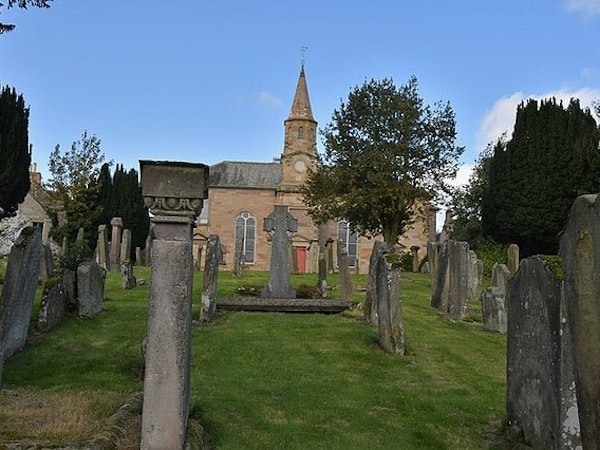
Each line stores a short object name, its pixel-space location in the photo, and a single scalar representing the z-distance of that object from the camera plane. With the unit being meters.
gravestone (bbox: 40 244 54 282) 15.95
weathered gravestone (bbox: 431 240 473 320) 13.40
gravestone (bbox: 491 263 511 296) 14.66
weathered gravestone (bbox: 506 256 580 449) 4.82
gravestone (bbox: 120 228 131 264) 25.12
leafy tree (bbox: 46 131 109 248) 36.16
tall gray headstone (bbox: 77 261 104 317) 11.86
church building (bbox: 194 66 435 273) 45.41
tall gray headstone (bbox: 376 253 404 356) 9.96
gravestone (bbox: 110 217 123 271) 26.48
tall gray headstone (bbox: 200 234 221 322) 12.14
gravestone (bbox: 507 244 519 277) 16.94
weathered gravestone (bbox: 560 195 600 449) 2.83
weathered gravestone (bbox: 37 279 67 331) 10.54
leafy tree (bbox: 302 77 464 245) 27.06
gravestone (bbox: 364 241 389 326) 12.12
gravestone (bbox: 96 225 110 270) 23.25
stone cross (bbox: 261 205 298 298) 15.64
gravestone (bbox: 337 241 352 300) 15.57
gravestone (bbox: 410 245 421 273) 33.72
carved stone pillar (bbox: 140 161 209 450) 4.81
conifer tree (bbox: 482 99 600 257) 27.03
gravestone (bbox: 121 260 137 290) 16.92
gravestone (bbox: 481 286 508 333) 12.27
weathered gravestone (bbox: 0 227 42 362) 7.89
